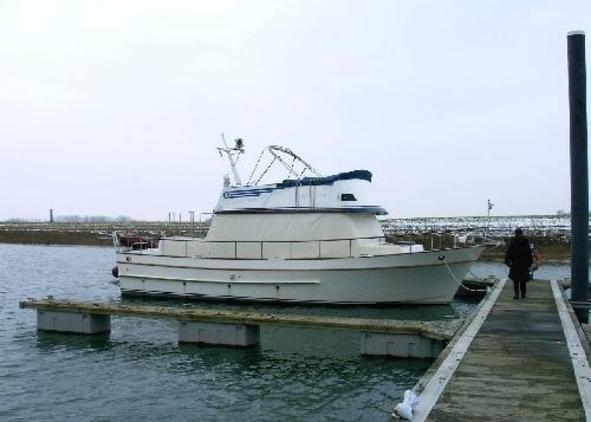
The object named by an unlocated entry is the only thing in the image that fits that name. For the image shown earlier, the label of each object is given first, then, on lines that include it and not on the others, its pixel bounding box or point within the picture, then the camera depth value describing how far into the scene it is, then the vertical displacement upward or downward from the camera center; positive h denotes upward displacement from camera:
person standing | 15.19 -0.85
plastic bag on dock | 6.53 -1.86
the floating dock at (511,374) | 6.80 -1.93
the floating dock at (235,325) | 13.04 -2.18
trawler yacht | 20.20 -1.06
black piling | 13.34 +1.32
